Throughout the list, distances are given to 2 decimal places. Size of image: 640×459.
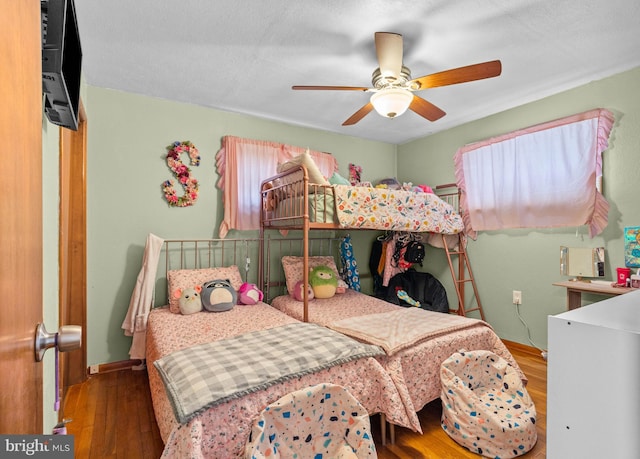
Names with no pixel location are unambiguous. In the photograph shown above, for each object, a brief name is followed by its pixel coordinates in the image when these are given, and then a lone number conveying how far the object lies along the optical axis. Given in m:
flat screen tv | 0.90
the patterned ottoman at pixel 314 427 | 1.35
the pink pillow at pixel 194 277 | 2.66
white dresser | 0.61
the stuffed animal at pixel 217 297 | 2.61
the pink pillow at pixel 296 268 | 3.25
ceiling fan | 1.79
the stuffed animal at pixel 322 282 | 3.12
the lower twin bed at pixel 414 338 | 1.86
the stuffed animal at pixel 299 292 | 3.07
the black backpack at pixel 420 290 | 3.57
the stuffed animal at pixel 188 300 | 2.54
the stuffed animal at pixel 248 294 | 2.88
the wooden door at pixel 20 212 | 0.38
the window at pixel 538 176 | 2.60
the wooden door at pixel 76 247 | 2.43
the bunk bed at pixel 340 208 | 2.58
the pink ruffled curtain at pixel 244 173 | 3.15
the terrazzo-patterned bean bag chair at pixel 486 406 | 1.65
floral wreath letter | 2.92
